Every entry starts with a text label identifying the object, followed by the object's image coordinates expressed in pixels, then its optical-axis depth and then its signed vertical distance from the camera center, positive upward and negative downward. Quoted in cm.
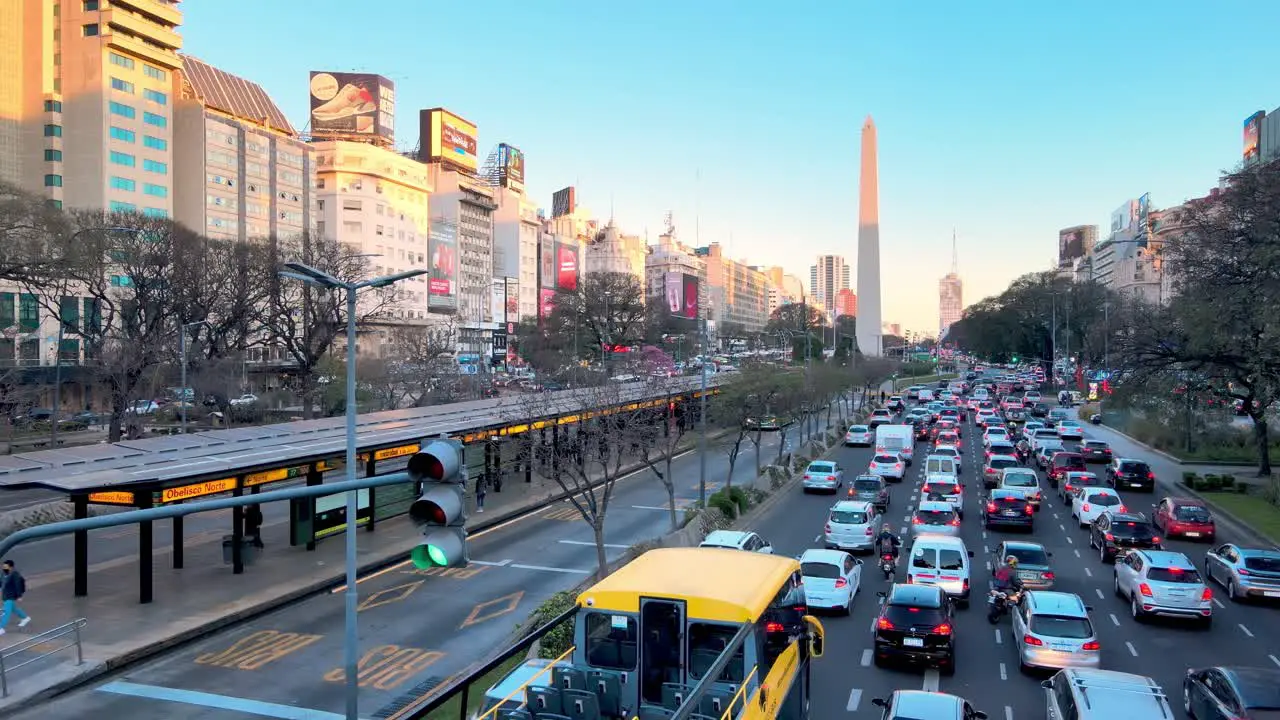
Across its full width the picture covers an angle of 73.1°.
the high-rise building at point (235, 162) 7888 +1931
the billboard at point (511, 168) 14450 +3287
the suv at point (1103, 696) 1011 -410
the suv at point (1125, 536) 2305 -476
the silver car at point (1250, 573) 1911 -484
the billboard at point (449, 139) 11700 +3098
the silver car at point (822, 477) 3500 -479
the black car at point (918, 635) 1448 -464
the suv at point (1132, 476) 3512 -480
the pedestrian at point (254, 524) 2380 -455
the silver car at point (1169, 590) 1741 -470
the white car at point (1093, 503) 2767 -469
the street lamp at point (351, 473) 1202 -167
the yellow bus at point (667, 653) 797 -289
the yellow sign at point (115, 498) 1852 -292
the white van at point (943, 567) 1873 -455
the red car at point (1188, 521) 2594 -492
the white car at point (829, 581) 1806 -467
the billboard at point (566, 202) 19338 +3598
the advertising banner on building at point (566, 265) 13368 +1604
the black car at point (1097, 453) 4375 -477
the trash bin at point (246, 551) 2223 -493
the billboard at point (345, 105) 10244 +3058
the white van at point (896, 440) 4194 -393
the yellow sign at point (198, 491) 1900 -292
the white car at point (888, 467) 3762 -472
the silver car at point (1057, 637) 1412 -459
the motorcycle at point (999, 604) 1780 -508
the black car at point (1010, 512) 2692 -479
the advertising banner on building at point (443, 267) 10638 +1209
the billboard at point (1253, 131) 10306 +2799
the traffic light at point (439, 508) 650 -110
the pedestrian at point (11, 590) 1634 -434
